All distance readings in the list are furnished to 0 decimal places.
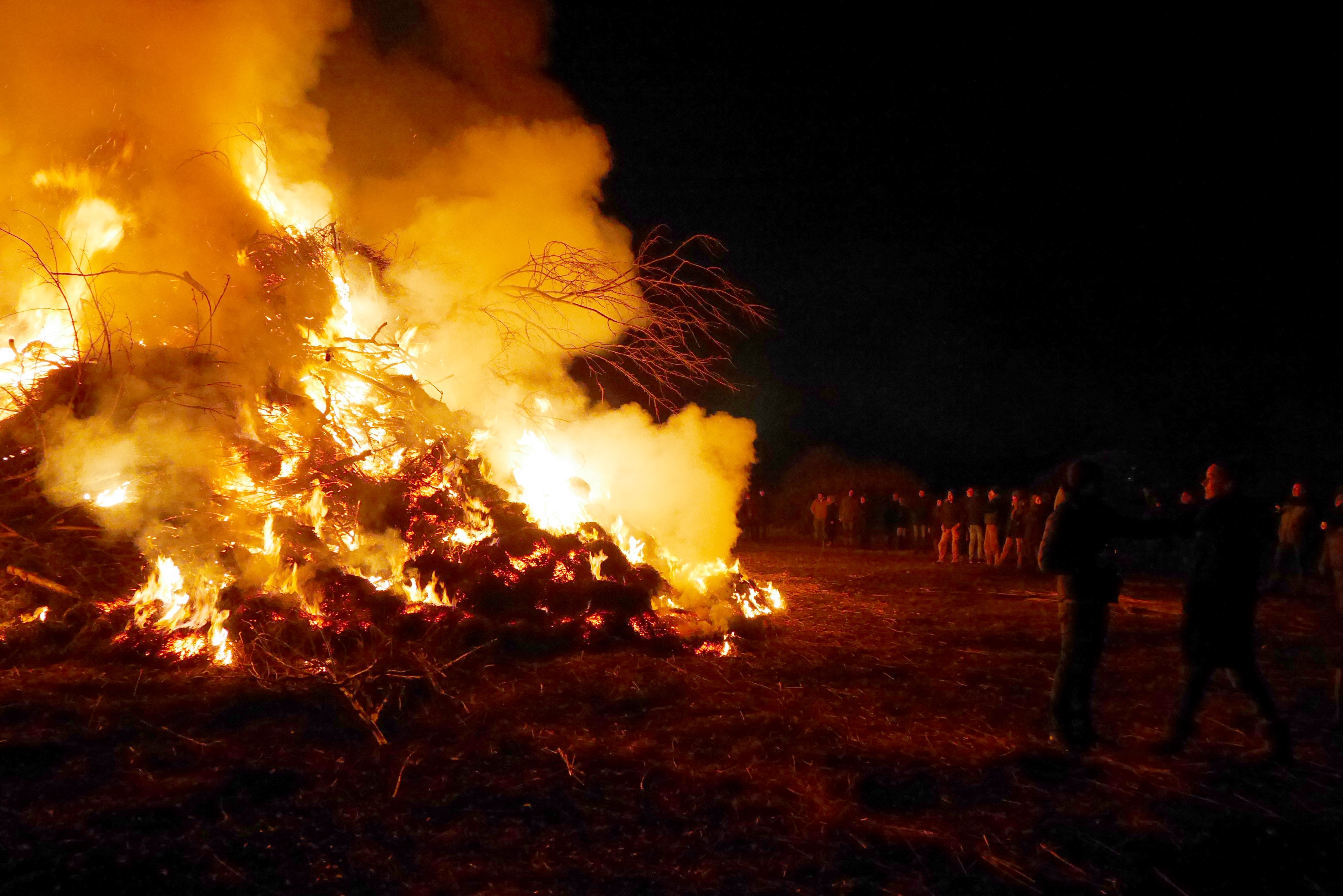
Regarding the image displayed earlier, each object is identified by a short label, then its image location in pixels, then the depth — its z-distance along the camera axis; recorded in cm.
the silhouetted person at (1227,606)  430
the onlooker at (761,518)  2127
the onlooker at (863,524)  1895
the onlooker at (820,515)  1836
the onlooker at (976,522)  1455
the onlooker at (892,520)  1830
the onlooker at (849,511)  1867
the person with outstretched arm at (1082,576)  447
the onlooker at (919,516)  1859
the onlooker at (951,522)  1484
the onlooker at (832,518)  1897
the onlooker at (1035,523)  1223
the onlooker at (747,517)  2123
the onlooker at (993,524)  1406
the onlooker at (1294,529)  1074
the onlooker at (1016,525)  1318
